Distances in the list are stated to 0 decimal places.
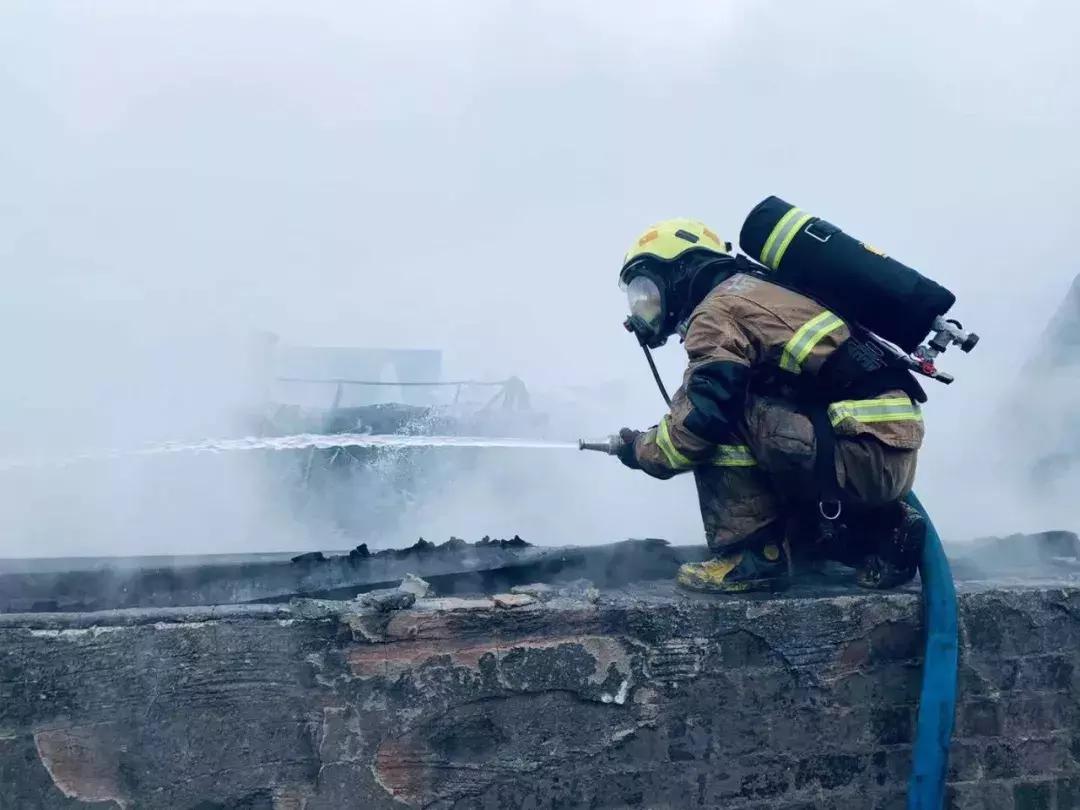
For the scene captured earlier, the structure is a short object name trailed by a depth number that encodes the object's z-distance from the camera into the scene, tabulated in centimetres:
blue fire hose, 249
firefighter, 264
